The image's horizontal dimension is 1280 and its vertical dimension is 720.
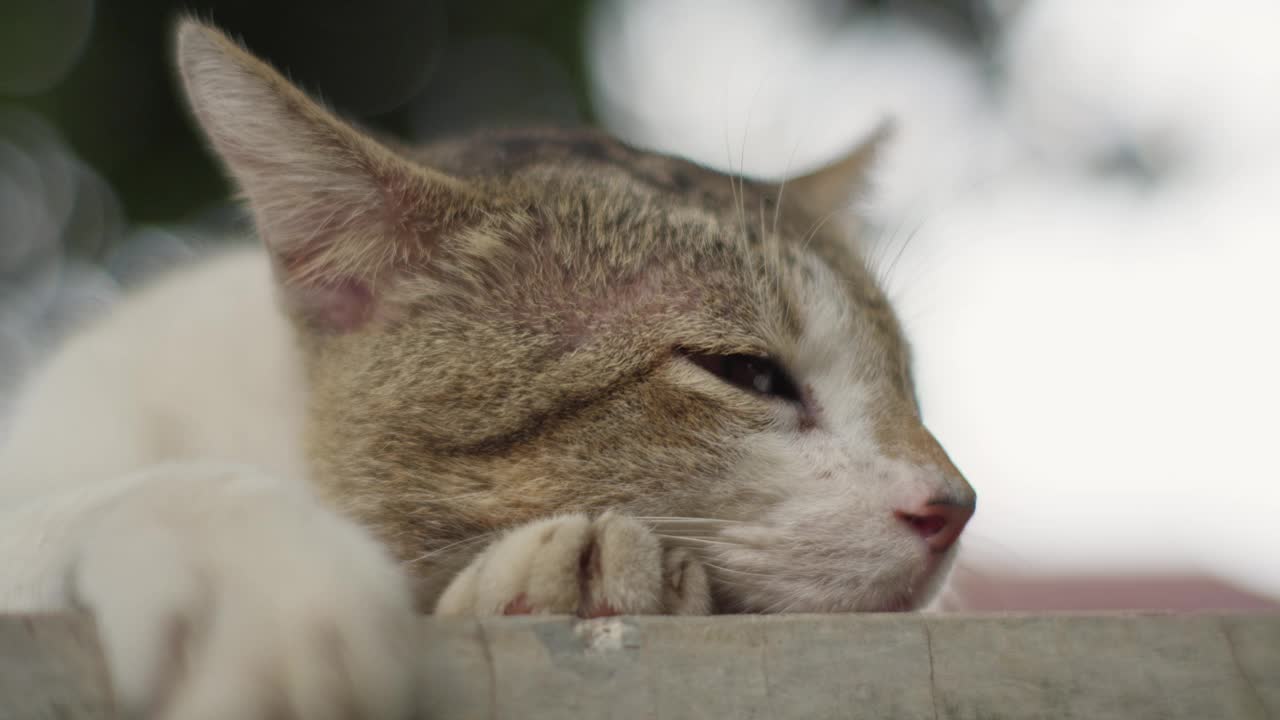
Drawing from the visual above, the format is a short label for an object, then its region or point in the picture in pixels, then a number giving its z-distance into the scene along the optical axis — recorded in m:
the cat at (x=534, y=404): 0.84
